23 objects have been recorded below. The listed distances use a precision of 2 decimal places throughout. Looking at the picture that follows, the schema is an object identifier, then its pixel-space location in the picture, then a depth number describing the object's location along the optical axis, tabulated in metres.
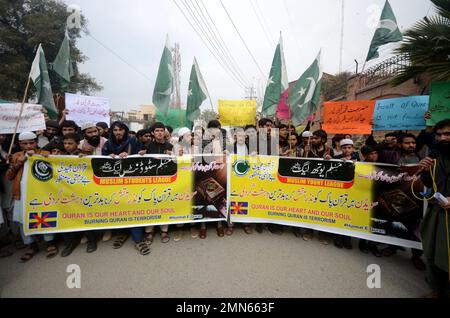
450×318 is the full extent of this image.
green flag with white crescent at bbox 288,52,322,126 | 4.39
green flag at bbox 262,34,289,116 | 4.77
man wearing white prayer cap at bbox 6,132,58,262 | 2.83
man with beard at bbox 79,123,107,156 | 3.61
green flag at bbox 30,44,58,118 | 4.14
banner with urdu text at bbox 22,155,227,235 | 2.86
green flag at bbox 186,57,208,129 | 4.91
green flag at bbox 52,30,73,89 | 4.84
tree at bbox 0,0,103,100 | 13.86
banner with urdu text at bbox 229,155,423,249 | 2.83
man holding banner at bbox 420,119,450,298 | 2.15
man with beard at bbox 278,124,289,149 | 4.10
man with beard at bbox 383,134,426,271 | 3.05
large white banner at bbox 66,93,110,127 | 4.50
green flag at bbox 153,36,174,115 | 4.46
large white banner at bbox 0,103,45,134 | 3.06
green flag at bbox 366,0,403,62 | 4.17
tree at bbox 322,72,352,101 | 23.60
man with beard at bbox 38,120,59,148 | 3.65
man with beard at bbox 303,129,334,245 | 3.73
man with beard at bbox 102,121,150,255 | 3.13
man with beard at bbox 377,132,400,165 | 3.28
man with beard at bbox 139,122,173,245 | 3.33
